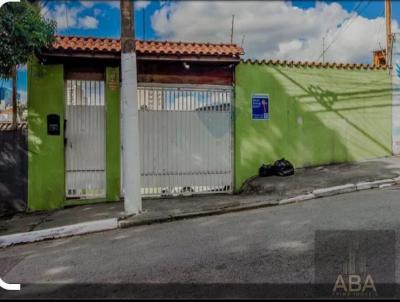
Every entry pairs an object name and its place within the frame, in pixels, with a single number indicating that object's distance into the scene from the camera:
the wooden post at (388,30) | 12.84
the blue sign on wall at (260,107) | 10.98
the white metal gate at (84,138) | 9.88
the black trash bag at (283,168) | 10.77
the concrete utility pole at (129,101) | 7.82
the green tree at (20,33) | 7.45
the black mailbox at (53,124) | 9.74
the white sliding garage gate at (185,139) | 10.27
